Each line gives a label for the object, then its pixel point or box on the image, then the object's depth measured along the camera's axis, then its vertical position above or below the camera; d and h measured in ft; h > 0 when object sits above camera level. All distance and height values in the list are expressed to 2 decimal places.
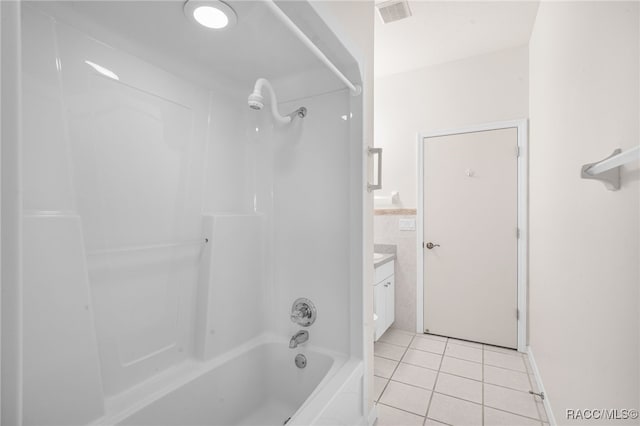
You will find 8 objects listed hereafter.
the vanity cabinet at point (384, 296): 8.02 -2.47
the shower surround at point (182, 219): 3.38 -0.11
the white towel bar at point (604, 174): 2.73 +0.42
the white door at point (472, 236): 8.38 -0.66
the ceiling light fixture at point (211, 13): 3.72 +2.66
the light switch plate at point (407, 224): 9.61 -0.35
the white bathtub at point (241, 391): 3.82 -2.75
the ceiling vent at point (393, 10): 6.60 +4.77
